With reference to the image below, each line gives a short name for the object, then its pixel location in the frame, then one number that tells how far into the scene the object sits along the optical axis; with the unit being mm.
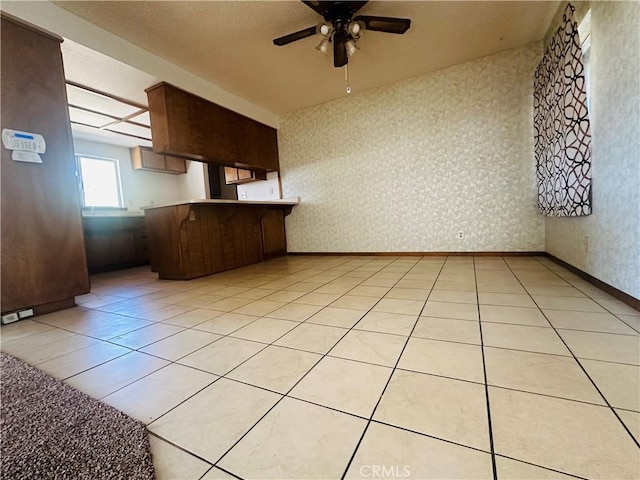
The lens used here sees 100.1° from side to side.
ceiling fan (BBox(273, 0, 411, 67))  2264
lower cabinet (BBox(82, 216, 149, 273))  4224
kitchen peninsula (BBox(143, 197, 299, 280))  3125
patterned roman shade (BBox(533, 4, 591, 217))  1988
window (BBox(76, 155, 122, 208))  4836
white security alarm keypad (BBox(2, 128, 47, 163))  1916
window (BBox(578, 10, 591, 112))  2061
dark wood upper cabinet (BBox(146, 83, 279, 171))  3164
